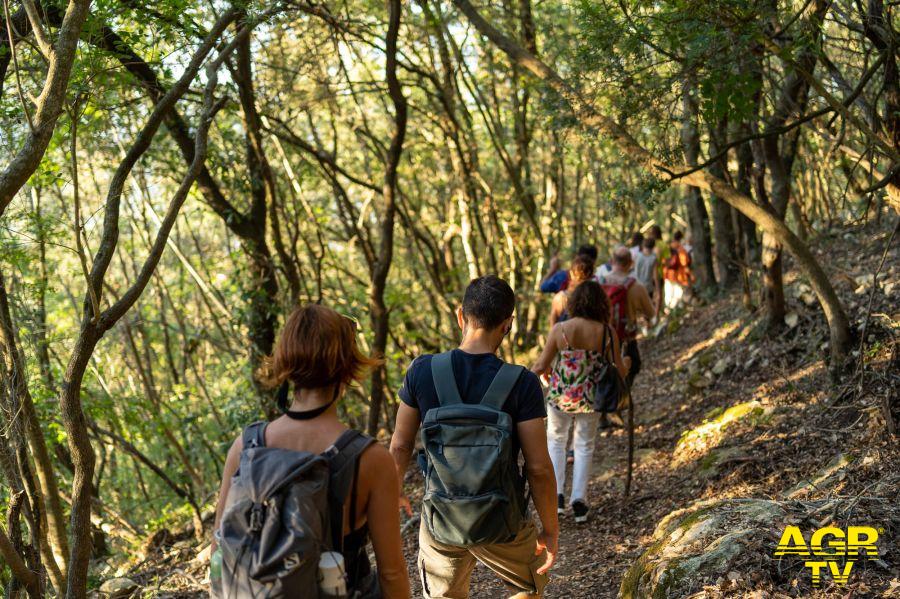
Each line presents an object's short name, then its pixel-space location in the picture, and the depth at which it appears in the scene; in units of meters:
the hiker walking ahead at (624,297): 8.06
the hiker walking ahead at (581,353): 6.13
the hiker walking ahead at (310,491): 2.17
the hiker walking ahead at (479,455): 3.16
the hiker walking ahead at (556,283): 9.12
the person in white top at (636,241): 12.91
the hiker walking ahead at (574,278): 7.10
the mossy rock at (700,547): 3.80
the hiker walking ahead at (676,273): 16.23
